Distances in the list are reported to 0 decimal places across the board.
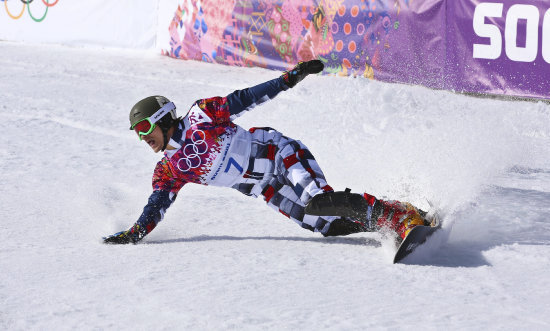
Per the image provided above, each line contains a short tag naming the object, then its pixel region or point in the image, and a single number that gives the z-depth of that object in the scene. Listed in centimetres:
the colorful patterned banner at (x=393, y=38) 1723
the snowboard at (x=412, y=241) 727
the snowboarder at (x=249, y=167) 800
